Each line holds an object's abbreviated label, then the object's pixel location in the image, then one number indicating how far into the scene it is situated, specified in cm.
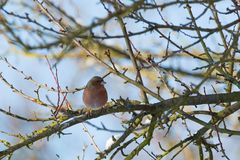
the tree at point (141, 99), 702
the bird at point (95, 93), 940
